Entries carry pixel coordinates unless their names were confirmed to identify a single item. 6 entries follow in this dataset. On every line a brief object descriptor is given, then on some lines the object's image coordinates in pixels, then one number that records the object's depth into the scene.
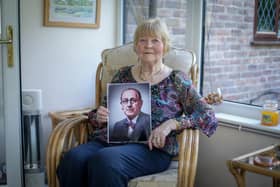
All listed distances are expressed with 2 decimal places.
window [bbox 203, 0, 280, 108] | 2.20
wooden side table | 1.54
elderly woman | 1.79
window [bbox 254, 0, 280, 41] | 2.15
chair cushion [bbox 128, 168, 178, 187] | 1.79
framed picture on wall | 2.69
